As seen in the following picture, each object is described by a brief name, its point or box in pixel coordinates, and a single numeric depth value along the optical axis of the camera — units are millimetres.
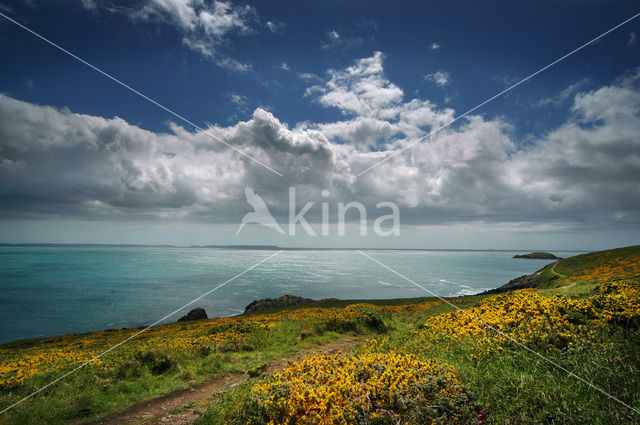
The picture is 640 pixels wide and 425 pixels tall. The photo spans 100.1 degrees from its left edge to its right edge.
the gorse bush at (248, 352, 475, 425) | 4184
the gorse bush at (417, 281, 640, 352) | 6777
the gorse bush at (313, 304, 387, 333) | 16406
